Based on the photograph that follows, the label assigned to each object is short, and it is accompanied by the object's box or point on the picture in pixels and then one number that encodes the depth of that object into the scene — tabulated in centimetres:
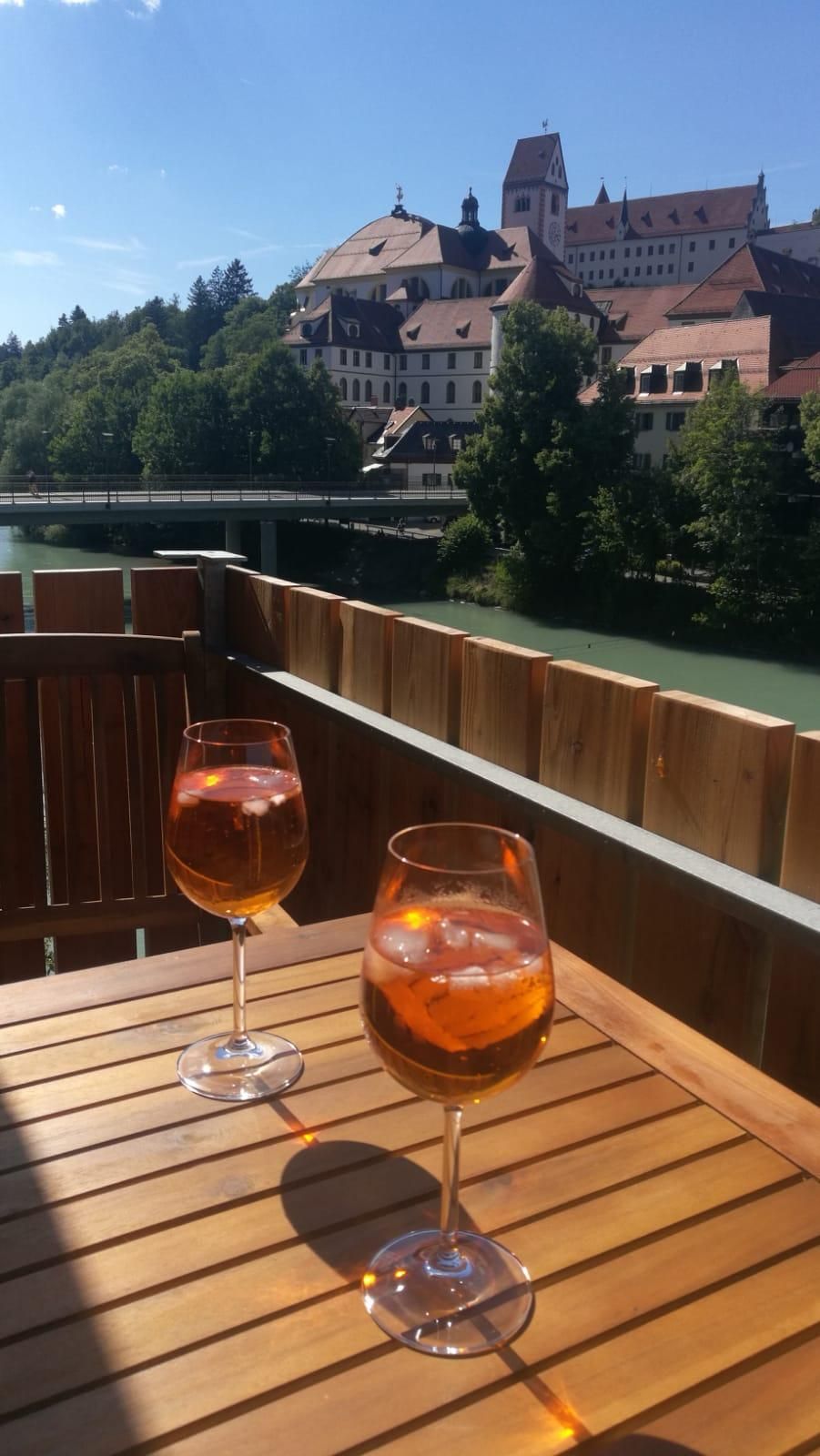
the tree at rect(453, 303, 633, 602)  3616
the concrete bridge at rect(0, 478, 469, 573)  3350
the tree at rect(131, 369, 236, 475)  5366
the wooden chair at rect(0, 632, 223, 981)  207
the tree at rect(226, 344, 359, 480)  5219
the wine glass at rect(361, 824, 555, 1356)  67
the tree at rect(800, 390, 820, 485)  3138
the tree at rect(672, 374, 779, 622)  3191
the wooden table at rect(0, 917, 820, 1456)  66
